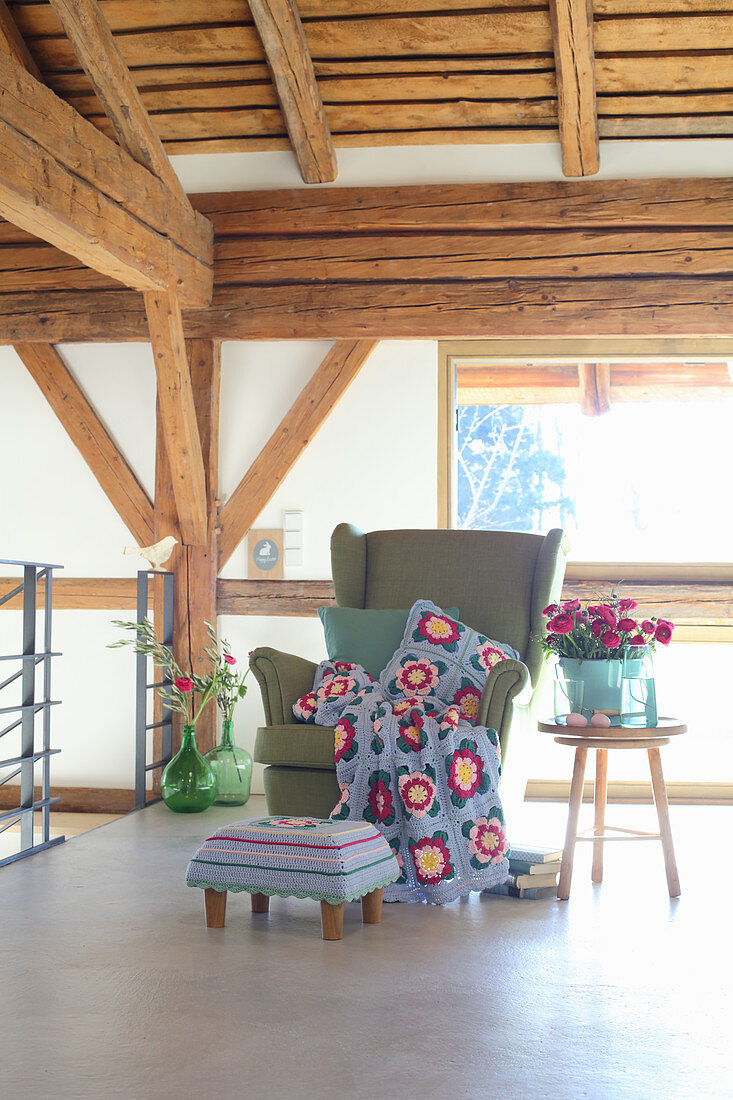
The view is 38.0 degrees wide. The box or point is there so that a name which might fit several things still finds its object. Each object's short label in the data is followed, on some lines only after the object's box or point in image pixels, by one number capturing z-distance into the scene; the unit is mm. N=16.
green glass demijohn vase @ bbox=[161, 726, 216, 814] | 4578
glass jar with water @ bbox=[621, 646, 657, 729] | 3281
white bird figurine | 4949
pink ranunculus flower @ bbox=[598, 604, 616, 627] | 3314
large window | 5078
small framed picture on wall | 5180
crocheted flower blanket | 3215
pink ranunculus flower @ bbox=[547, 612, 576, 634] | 3311
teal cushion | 3738
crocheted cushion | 3537
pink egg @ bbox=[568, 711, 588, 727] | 3271
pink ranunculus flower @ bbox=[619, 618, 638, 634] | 3314
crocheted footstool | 2779
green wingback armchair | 3412
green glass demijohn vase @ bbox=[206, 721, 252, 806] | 4801
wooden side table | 3203
